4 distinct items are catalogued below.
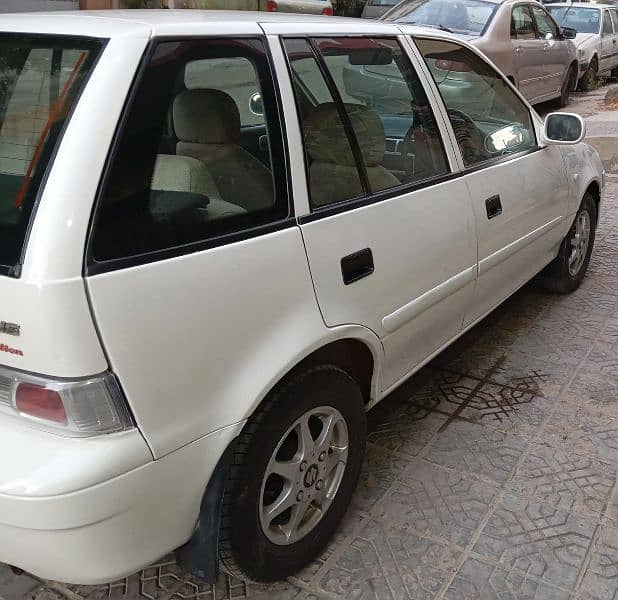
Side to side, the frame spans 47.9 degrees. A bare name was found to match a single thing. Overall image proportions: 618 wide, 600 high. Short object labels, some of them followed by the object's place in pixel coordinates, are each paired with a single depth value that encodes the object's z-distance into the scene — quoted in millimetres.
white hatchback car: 1637
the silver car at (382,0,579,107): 8352
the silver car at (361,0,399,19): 14844
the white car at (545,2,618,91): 13766
